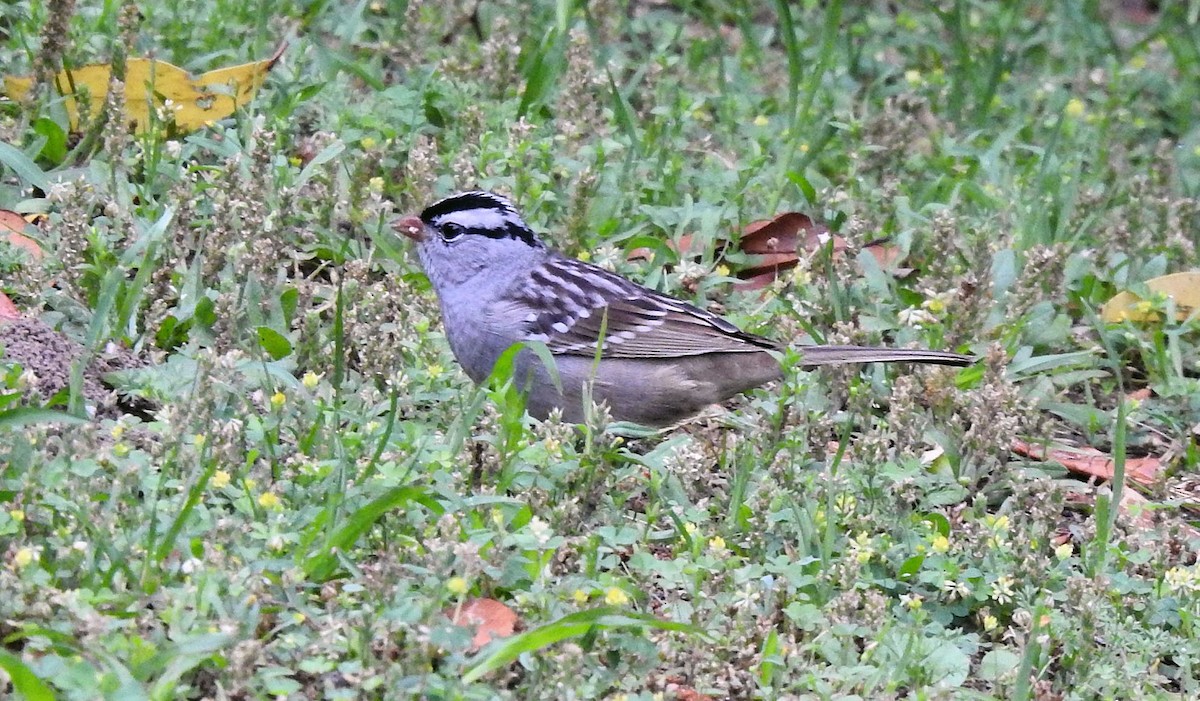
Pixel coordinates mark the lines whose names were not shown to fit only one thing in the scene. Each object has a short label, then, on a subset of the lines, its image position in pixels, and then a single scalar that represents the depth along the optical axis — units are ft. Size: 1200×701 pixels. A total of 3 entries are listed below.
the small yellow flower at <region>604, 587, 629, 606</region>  25.98
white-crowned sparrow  37.19
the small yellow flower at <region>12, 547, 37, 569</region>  24.13
